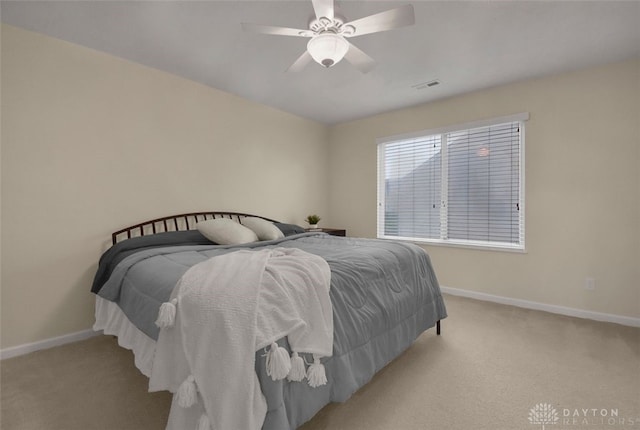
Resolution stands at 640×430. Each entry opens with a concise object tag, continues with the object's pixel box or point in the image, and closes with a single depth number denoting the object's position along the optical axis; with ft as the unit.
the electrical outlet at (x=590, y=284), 9.91
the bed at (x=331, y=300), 4.20
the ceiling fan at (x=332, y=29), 5.72
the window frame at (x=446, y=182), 11.23
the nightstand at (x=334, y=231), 14.84
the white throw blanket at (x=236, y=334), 3.60
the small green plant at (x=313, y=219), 14.82
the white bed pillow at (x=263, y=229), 10.09
